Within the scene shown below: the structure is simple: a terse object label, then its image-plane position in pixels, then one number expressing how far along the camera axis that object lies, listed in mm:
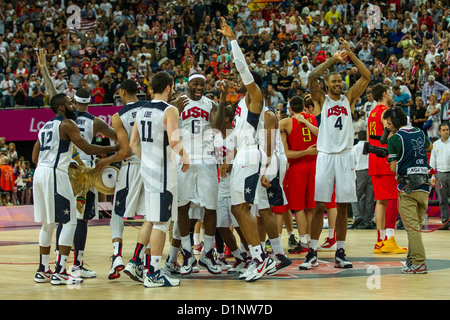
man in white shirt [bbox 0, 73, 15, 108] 24516
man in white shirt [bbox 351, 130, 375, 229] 15234
